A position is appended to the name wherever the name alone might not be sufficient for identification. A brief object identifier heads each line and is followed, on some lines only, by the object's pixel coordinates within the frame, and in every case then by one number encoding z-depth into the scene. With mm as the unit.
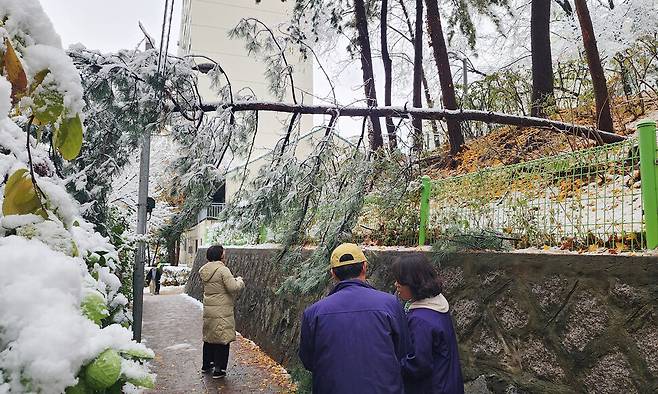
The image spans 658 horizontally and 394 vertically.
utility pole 6039
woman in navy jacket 2686
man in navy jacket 2445
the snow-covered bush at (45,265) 633
